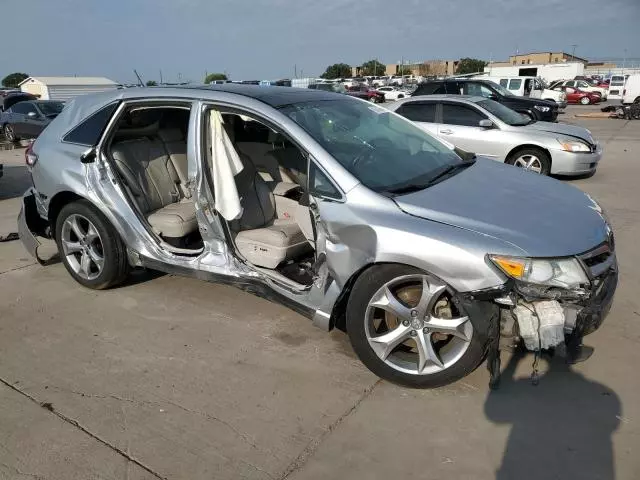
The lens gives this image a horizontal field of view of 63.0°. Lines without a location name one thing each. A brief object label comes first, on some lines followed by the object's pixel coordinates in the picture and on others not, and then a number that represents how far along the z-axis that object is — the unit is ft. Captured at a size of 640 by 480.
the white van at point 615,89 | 114.32
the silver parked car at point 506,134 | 28.53
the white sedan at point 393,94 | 118.32
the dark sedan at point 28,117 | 53.52
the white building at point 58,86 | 112.06
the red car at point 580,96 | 111.45
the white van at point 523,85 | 81.51
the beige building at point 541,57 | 299.38
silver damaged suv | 8.82
